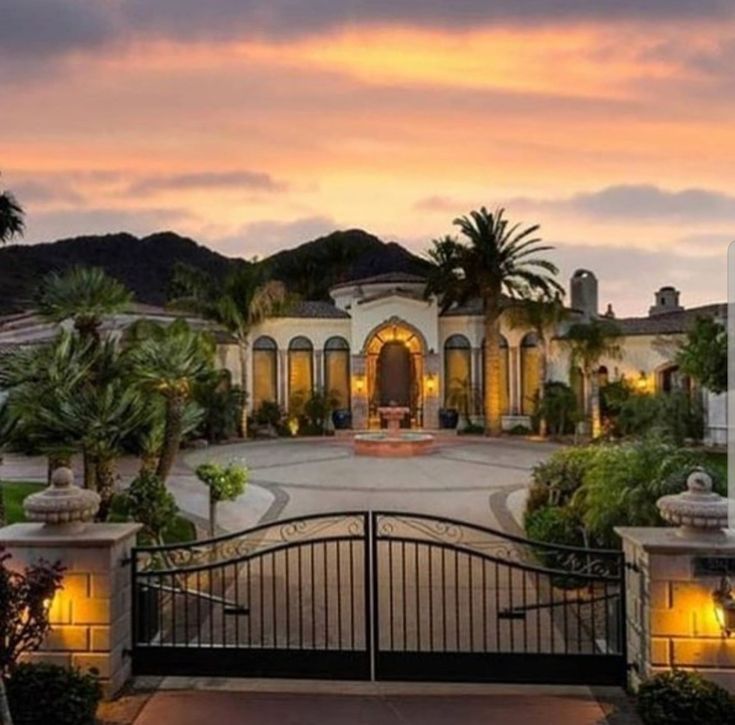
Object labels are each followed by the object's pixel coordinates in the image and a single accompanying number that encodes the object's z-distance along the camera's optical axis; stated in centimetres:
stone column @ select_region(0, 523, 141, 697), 568
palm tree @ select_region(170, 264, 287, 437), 2811
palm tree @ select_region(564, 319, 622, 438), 2598
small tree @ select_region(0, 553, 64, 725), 451
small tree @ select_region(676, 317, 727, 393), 1641
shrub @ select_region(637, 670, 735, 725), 486
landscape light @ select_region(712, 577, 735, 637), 528
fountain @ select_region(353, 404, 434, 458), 2267
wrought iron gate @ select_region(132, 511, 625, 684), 587
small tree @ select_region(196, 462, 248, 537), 1103
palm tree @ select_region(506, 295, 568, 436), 2703
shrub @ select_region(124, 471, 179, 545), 953
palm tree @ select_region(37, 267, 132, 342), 1049
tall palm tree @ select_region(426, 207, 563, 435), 2703
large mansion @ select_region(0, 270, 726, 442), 2981
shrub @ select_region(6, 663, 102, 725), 496
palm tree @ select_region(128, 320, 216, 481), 1045
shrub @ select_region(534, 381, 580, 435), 2628
